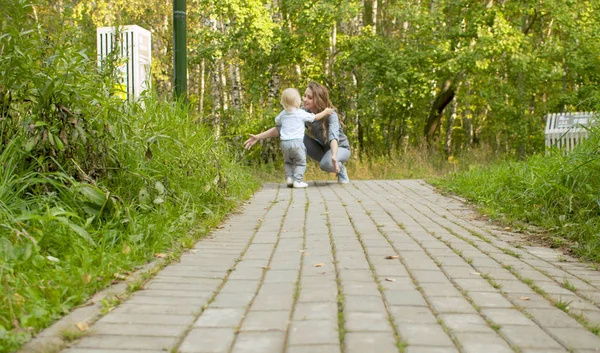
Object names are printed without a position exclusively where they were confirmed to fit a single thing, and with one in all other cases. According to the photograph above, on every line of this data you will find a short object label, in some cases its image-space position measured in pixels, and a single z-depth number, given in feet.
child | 32.42
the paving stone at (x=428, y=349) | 8.50
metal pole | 26.21
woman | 33.35
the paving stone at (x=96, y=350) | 8.34
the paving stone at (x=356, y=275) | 12.48
